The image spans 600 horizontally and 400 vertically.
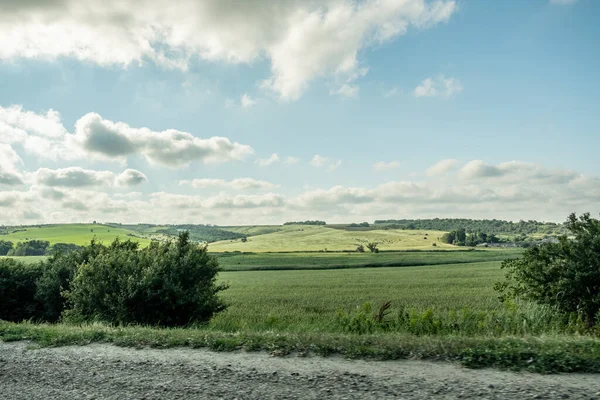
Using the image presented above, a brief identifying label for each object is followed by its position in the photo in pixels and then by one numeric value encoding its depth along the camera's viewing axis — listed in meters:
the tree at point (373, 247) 105.44
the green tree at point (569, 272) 12.24
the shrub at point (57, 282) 21.42
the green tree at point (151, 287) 15.62
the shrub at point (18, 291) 22.06
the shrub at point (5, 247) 102.88
